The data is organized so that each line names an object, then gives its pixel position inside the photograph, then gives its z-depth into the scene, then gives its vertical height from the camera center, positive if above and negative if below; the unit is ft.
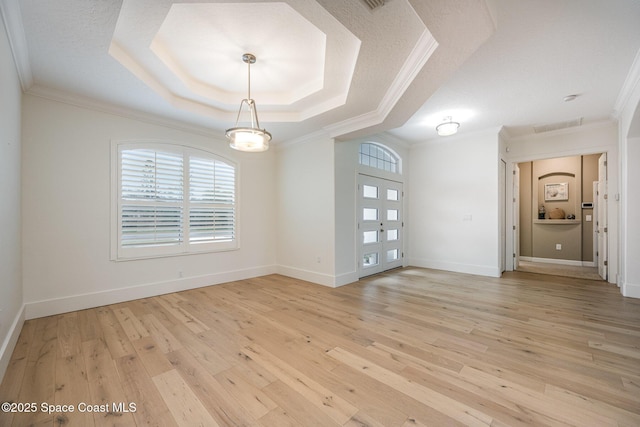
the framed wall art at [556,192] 22.31 +2.10
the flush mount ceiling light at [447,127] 13.91 +4.79
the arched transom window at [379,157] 17.26 +4.12
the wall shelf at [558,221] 21.50 -0.50
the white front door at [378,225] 16.52 -0.72
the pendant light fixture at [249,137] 9.00 +2.77
